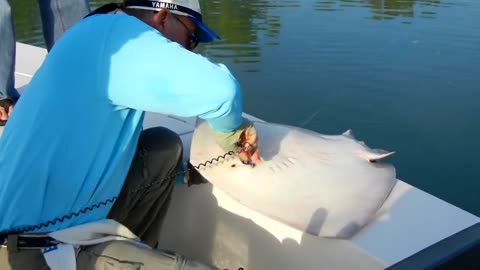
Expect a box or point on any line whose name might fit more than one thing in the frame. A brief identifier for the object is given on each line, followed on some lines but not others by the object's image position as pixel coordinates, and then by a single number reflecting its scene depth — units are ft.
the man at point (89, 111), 3.88
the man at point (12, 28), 7.02
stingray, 4.97
